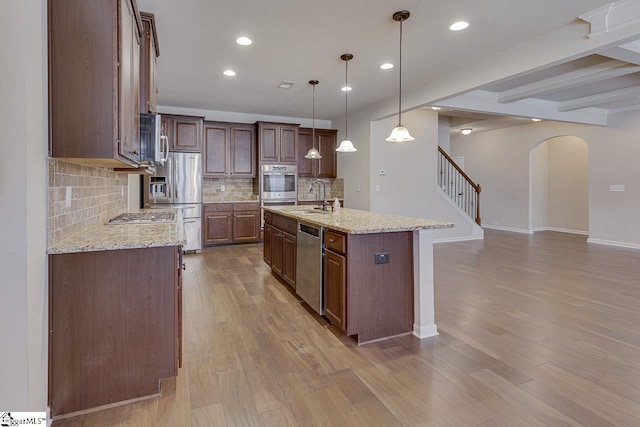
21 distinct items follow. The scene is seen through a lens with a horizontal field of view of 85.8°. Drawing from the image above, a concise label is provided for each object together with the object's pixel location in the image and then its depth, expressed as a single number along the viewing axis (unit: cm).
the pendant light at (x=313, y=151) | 481
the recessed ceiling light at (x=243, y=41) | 353
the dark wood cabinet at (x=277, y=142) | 681
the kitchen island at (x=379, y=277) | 251
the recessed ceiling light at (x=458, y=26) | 319
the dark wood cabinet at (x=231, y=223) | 641
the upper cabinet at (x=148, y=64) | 264
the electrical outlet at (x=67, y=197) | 200
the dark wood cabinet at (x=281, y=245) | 365
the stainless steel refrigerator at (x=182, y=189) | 587
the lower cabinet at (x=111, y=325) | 172
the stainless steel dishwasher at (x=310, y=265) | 294
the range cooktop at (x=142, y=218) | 290
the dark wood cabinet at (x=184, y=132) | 602
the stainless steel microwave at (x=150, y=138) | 255
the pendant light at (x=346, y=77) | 400
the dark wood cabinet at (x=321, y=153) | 734
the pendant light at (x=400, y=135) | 342
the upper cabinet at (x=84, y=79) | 167
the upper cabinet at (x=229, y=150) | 655
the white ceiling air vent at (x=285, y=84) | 499
